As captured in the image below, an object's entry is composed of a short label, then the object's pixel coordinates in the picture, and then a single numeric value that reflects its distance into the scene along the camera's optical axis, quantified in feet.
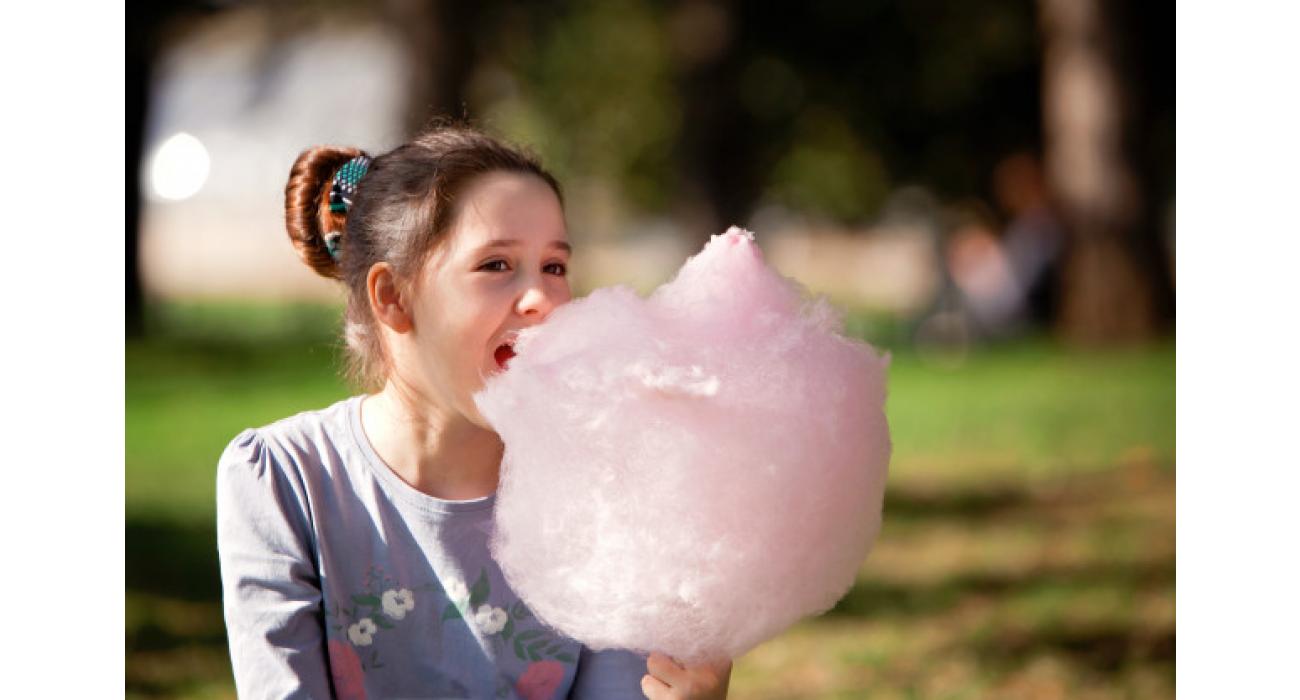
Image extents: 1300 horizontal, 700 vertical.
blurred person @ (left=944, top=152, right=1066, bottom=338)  44.57
